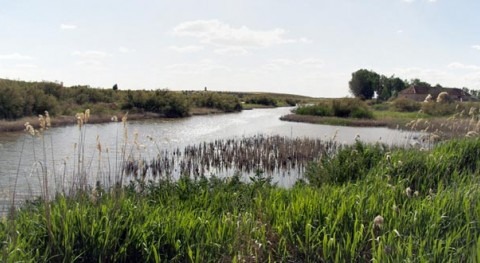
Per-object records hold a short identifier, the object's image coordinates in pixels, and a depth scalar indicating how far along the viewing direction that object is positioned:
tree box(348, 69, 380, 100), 103.19
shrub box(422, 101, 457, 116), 34.66
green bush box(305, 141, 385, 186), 8.87
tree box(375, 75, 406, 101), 105.34
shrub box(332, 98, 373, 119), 51.03
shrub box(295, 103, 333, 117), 53.88
